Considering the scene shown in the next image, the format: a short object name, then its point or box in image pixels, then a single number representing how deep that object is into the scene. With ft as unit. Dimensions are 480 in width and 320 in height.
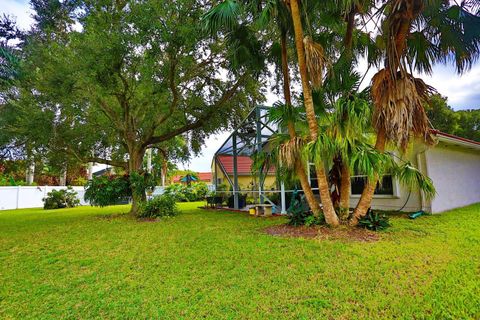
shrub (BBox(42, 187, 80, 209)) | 60.03
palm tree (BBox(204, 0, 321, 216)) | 19.63
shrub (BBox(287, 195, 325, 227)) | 21.47
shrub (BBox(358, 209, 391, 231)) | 19.93
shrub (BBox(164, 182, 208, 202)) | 72.23
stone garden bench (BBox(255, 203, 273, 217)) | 32.81
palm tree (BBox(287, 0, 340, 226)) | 18.72
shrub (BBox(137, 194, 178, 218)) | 34.68
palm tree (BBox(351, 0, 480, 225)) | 18.03
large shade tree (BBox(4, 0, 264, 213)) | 24.80
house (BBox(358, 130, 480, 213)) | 27.45
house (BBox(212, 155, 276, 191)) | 47.52
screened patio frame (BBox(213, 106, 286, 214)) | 33.17
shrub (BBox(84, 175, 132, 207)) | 36.65
